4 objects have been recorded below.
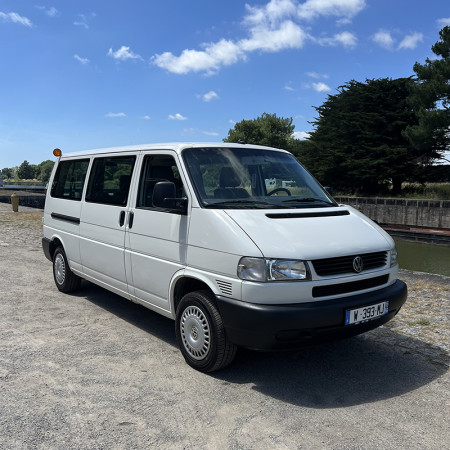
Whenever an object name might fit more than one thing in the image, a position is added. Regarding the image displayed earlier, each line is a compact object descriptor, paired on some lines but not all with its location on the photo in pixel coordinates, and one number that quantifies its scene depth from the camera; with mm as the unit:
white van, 3408
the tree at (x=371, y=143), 34344
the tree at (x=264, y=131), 78062
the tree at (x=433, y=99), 29719
